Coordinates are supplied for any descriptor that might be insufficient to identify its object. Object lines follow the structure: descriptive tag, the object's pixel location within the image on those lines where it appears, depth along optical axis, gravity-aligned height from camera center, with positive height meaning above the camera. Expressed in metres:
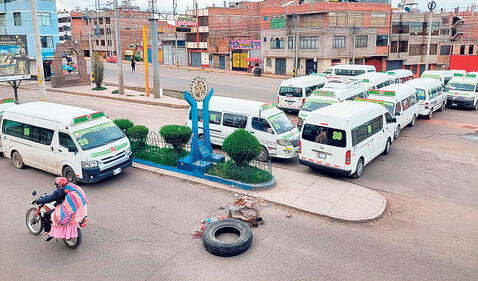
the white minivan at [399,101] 18.34 -2.41
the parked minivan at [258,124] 14.33 -2.75
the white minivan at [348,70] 32.84 -1.60
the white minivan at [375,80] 25.16 -1.90
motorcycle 8.46 -3.82
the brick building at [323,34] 46.77 +2.07
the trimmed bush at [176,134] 13.34 -2.78
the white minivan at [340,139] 12.38 -2.85
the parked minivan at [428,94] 22.50 -2.52
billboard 22.88 -0.38
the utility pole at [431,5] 33.28 +3.83
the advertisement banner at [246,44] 55.53 +1.05
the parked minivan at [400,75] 28.87 -1.86
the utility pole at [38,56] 18.23 -0.17
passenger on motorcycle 7.94 -3.20
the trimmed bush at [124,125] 14.39 -2.65
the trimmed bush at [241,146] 11.66 -2.81
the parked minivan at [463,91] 25.58 -2.65
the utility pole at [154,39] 26.72 +0.88
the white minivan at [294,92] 23.34 -2.42
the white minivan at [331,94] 18.84 -2.19
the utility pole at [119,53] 25.81 -0.06
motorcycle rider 8.02 -2.94
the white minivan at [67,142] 11.54 -2.75
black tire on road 8.26 -4.05
